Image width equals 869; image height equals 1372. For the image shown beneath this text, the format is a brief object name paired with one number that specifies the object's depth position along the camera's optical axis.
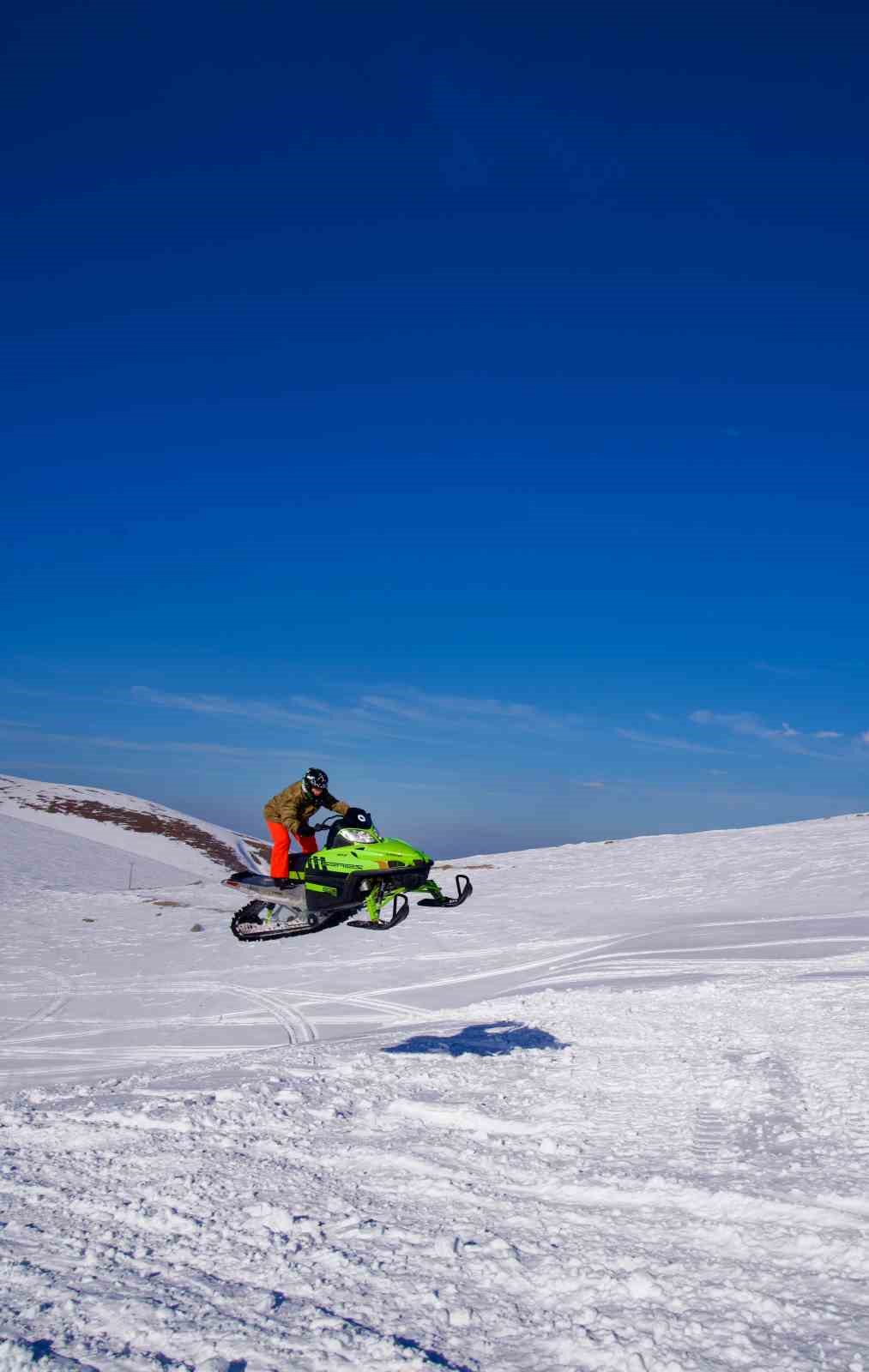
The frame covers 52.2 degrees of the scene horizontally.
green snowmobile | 6.79
